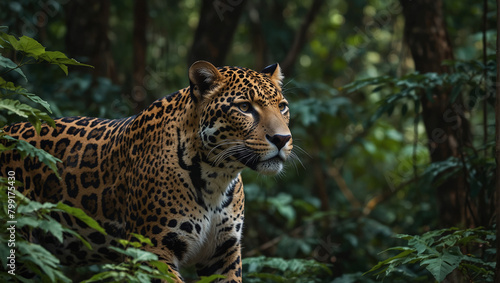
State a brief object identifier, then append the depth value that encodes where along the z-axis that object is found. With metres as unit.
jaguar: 9.29
